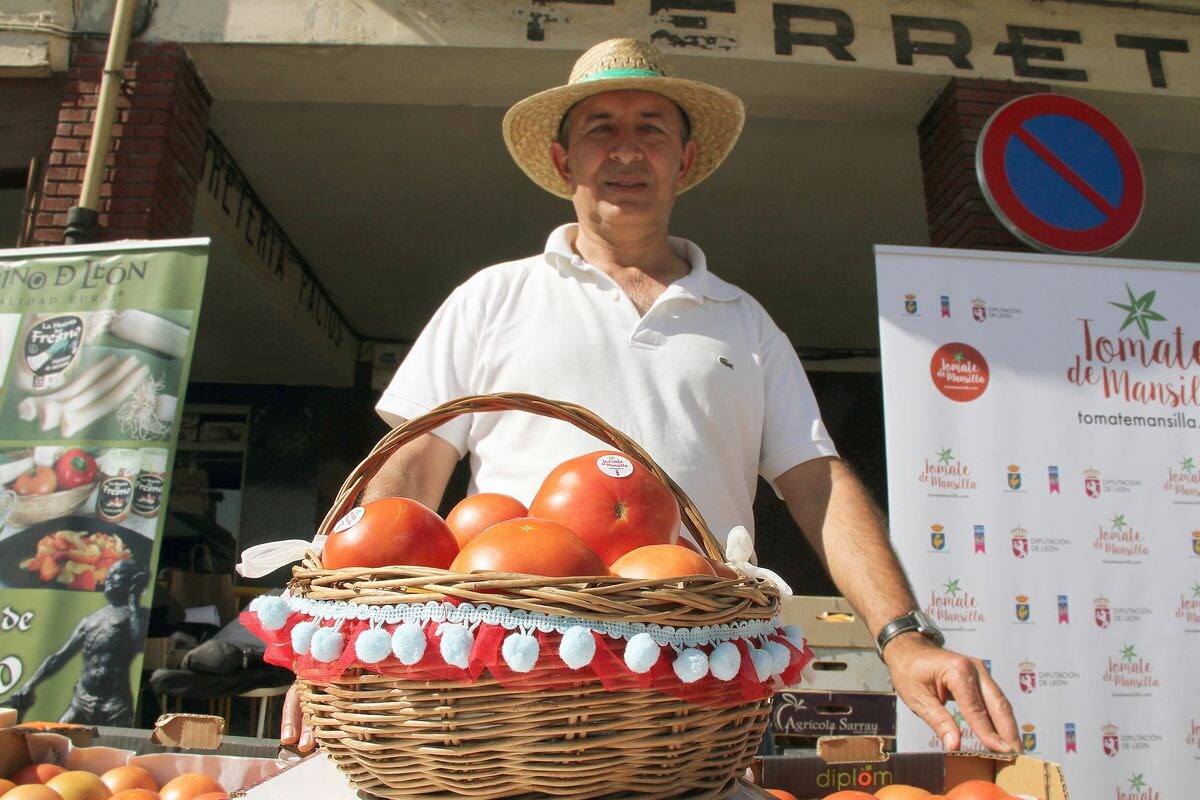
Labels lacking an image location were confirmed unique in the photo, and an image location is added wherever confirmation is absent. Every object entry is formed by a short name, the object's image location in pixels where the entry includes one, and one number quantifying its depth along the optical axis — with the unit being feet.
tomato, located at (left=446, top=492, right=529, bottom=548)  3.59
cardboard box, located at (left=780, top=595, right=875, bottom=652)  11.19
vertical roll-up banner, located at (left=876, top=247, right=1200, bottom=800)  10.06
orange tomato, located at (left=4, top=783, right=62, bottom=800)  4.82
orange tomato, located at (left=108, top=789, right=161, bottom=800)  4.97
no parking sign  13.34
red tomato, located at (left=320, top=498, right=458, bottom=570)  3.10
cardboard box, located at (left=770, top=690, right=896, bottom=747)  10.91
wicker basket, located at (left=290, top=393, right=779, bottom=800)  2.72
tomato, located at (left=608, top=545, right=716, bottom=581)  2.92
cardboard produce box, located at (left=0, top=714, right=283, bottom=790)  5.44
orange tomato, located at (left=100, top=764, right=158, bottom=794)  5.35
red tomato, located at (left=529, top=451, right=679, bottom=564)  3.35
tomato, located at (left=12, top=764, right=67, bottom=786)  5.40
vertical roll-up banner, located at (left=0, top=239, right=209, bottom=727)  10.12
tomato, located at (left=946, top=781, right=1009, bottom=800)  4.98
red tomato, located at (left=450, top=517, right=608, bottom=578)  2.87
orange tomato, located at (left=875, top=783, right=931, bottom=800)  5.05
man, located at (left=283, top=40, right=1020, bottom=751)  5.64
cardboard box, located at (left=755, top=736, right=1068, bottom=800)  5.13
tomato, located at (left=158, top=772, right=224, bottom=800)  5.06
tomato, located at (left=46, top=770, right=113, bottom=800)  5.08
